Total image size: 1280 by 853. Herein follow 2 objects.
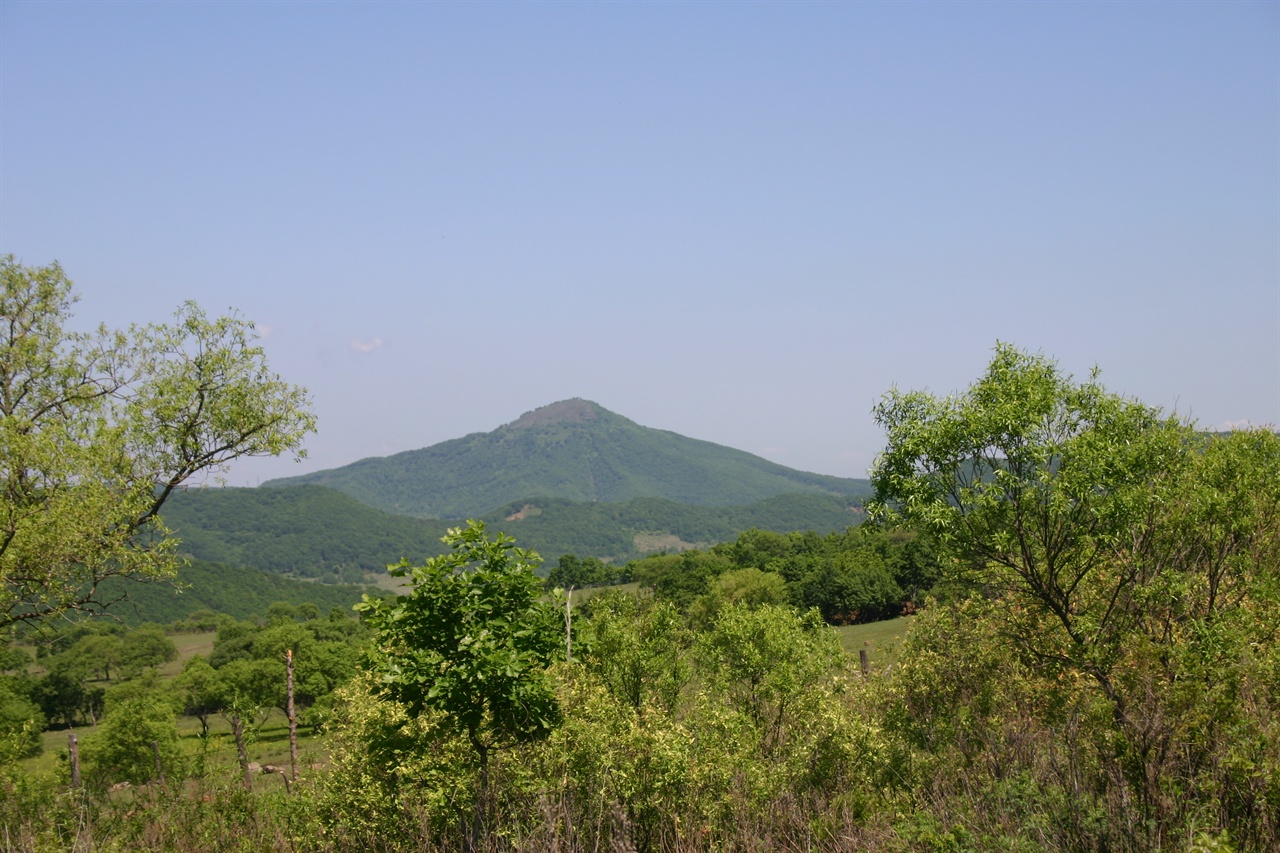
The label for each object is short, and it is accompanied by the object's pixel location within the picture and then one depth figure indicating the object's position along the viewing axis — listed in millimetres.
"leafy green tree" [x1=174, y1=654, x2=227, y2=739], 88812
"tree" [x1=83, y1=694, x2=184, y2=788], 54375
